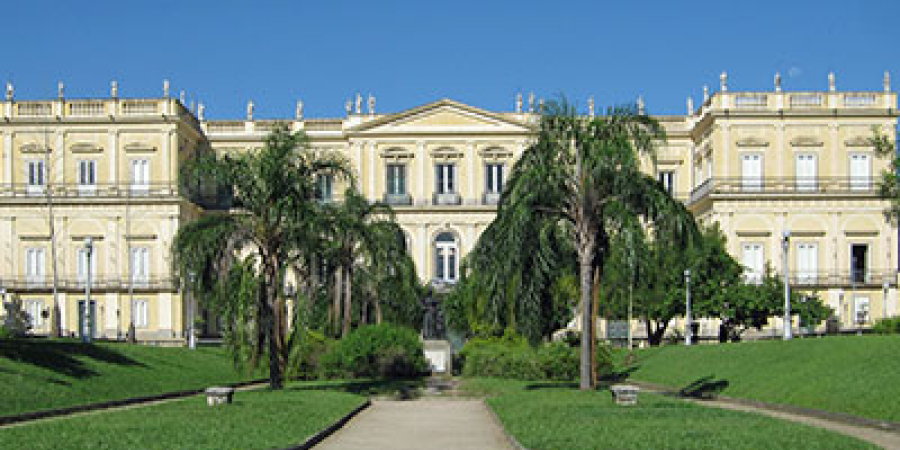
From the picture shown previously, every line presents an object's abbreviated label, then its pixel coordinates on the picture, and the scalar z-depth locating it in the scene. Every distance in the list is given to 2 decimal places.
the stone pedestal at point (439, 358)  42.97
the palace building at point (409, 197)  66.19
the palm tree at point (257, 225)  28.39
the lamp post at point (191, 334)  45.68
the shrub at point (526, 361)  37.12
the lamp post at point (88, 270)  43.33
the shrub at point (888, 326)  41.92
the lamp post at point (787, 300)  41.03
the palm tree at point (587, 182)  27.36
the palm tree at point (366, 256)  39.81
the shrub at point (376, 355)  38.75
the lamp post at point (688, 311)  49.51
